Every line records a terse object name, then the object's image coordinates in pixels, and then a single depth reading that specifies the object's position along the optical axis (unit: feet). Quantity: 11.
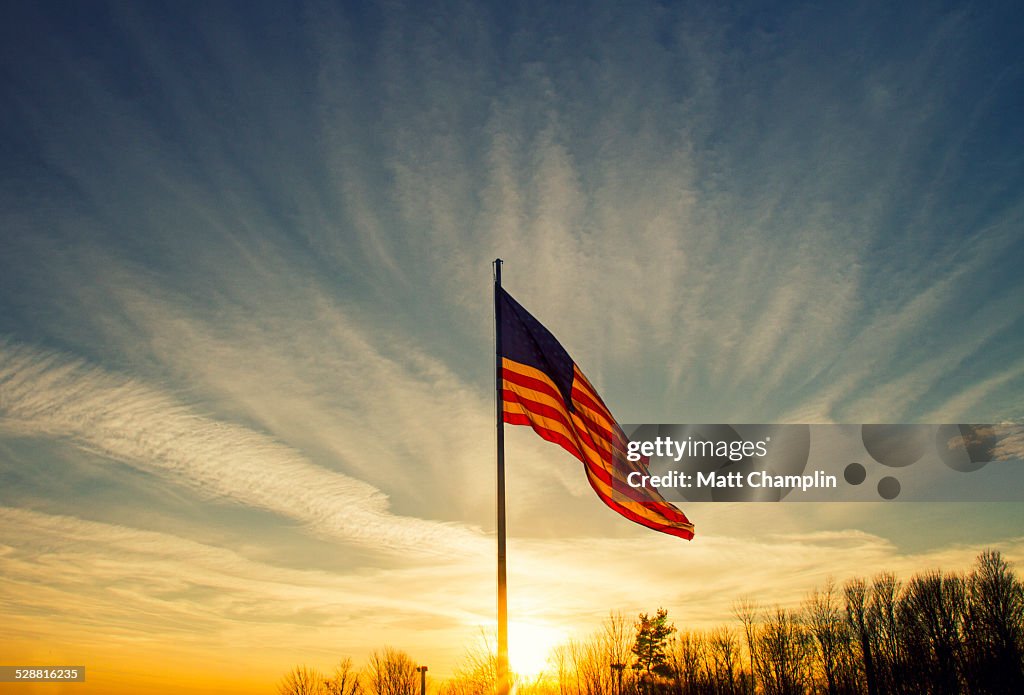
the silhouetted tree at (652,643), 328.08
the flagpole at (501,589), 48.47
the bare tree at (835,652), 259.39
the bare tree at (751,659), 263.90
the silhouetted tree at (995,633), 203.51
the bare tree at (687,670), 274.79
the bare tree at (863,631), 248.32
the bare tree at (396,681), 303.48
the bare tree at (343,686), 317.01
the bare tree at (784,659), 269.44
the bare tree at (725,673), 260.42
